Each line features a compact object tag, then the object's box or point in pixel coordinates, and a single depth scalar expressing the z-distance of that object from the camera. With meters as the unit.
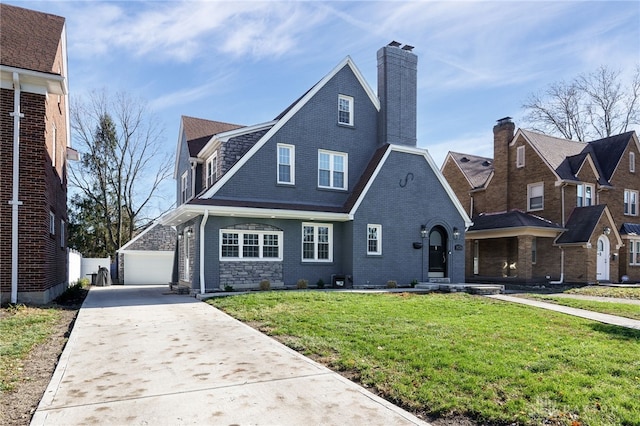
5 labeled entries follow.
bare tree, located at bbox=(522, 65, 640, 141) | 40.25
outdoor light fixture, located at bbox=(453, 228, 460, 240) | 20.23
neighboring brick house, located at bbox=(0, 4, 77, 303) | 11.59
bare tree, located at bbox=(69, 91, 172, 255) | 34.56
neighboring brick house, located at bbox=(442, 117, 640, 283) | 24.31
